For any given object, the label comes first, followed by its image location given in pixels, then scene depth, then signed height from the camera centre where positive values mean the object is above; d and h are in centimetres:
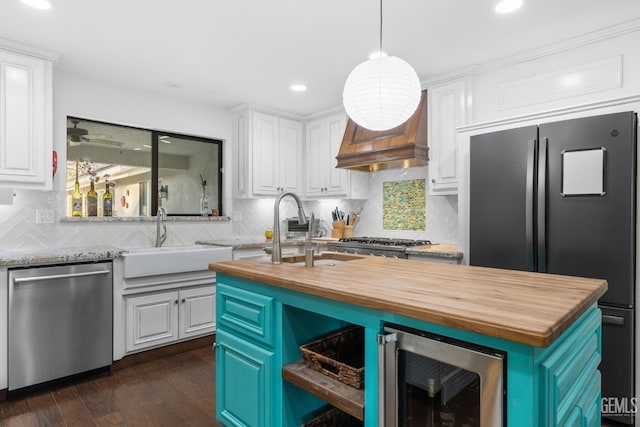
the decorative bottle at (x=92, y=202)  345 +11
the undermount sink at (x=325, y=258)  218 -28
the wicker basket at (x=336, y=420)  172 -100
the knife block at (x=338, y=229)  448 -19
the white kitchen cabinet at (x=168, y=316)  298 -91
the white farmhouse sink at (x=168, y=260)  293 -41
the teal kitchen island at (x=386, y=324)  93 -39
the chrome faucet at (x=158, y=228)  365 -15
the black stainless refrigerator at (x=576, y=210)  211 +2
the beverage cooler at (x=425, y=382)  108 -56
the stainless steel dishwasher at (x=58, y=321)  246 -78
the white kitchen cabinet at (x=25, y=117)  271 +75
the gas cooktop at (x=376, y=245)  333 -32
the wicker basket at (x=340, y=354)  145 -65
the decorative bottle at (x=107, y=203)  354 +10
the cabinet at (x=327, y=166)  430 +60
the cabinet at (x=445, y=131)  327 +78
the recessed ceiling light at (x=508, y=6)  222 +130
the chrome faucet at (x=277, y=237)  192 -13
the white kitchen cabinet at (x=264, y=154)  425 +73
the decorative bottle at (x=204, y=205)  423 +10
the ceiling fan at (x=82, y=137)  344 +75
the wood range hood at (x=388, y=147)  340 +67
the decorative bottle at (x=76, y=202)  336 +11
